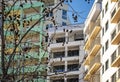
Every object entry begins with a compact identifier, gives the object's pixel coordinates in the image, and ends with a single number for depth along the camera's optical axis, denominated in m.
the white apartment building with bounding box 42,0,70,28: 52.61
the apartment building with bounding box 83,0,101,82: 38.00
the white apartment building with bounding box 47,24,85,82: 47.01
